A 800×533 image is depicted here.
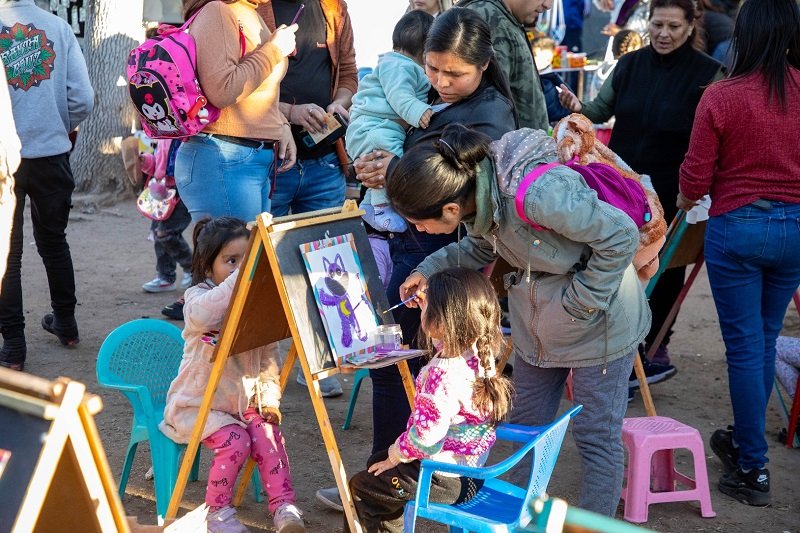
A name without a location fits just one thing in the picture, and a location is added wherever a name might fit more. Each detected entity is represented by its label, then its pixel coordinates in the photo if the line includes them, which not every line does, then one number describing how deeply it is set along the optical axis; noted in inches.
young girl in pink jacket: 138.7
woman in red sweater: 151.3
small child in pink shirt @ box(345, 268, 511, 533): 115.5
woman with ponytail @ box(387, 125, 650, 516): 115.0
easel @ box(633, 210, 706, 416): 178.4
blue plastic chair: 109.7
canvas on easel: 134.7
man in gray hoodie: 206.8
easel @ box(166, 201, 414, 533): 129.3
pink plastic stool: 154.6
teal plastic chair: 142.8
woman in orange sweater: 160.7
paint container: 140.6
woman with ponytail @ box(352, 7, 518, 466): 140.1
